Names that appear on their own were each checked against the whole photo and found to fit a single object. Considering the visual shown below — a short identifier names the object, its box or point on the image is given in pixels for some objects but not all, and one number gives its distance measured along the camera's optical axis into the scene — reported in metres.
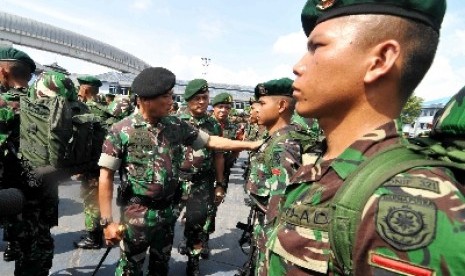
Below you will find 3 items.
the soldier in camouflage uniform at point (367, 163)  0.67
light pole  53.09
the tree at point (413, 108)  48.50
